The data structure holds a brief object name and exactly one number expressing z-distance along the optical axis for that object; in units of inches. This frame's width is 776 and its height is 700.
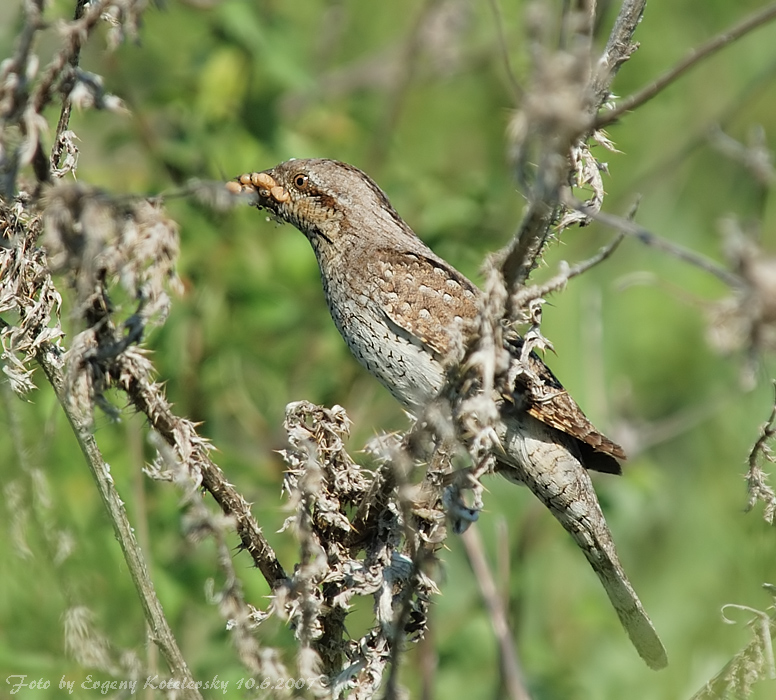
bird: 260.5
